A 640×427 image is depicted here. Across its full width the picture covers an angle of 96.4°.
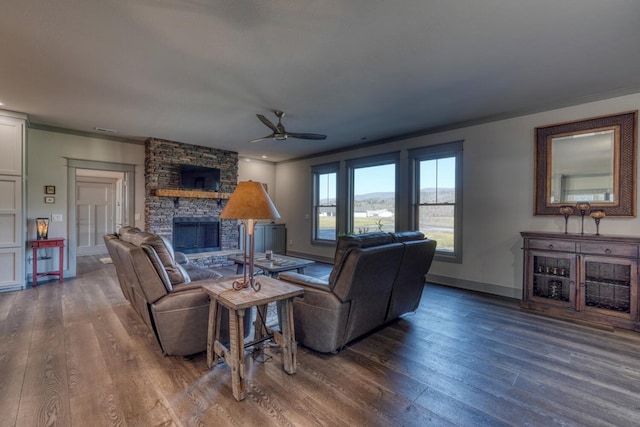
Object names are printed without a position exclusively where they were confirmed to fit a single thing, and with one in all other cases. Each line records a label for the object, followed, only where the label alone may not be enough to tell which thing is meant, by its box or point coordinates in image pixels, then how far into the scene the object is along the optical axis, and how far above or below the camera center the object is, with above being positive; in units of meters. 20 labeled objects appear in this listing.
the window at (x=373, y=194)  5.79 +0.38
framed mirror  3.36 +0.62
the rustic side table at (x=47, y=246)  4.57 -0.67
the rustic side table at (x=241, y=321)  1.95 -0.84
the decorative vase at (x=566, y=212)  3.63 +0.02
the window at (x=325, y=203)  6.90 +0.21
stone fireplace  5.90 +0.16
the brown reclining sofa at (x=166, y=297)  2.30 -0.72
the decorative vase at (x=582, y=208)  3.55 +0.07
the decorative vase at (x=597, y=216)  3.36 -0.03
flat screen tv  6.25 +0.73
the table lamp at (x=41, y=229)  4.77 -0.33
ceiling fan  3.90 +1.11
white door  8.02 -0.13
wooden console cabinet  3.13 -0.76
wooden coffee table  3.84 -0.76
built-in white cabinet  4.24 +0.12
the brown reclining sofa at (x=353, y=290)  2.41 -0.70
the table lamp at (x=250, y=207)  2.10 +0.03
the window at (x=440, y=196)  4.78 +0.29
